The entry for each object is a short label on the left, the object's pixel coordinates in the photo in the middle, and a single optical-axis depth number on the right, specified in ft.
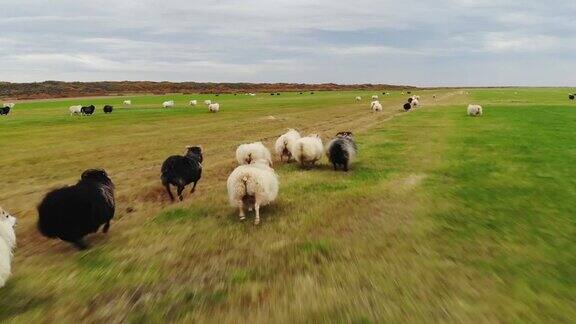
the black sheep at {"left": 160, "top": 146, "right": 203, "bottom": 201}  37.96
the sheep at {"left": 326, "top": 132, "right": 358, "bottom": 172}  49.05
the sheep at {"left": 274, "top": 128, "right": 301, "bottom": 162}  55.16
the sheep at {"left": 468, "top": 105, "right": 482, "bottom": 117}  128.26
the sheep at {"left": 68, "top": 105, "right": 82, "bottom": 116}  153.95
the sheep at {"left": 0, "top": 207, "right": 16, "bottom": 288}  20.81
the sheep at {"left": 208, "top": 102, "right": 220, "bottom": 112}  155.74
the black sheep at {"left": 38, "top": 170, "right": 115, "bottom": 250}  25.57
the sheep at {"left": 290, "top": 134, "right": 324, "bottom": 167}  50.62
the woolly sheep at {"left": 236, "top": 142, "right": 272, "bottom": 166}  45.82
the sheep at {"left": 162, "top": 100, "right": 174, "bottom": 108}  186.64
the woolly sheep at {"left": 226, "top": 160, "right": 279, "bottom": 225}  31.19
